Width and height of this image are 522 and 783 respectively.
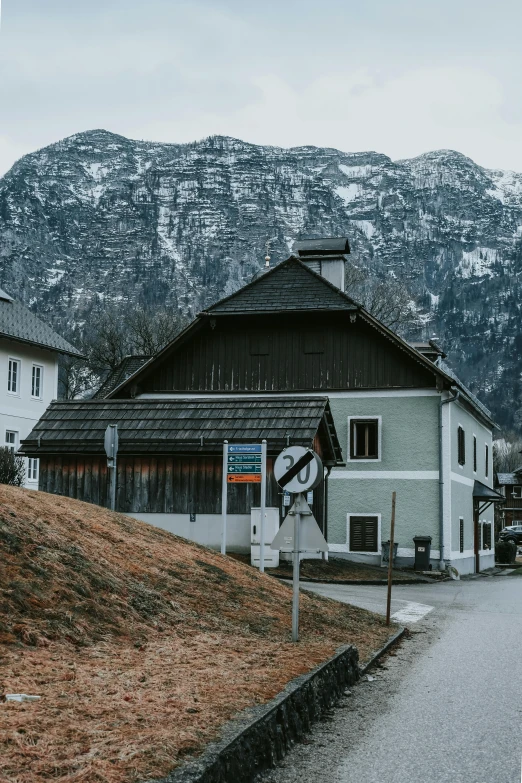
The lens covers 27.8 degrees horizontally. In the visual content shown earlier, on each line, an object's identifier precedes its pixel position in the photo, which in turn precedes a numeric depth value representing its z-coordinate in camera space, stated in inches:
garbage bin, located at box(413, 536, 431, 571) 1275.8
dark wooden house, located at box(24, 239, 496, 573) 1314.0
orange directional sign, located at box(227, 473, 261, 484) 795.4
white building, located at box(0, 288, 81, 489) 1804.9
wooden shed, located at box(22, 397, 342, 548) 1008.2
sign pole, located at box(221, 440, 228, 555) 830.0
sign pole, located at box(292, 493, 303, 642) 432.5
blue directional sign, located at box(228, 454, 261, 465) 796.0
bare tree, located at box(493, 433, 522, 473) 5814.5
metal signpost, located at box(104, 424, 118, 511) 823.1
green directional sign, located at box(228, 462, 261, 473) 792.9
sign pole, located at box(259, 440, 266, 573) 760.3
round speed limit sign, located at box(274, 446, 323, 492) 437.1
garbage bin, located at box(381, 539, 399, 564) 1298.0
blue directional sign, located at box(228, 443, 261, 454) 796.6
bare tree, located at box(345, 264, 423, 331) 2237.9
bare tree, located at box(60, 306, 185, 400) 2623.0
